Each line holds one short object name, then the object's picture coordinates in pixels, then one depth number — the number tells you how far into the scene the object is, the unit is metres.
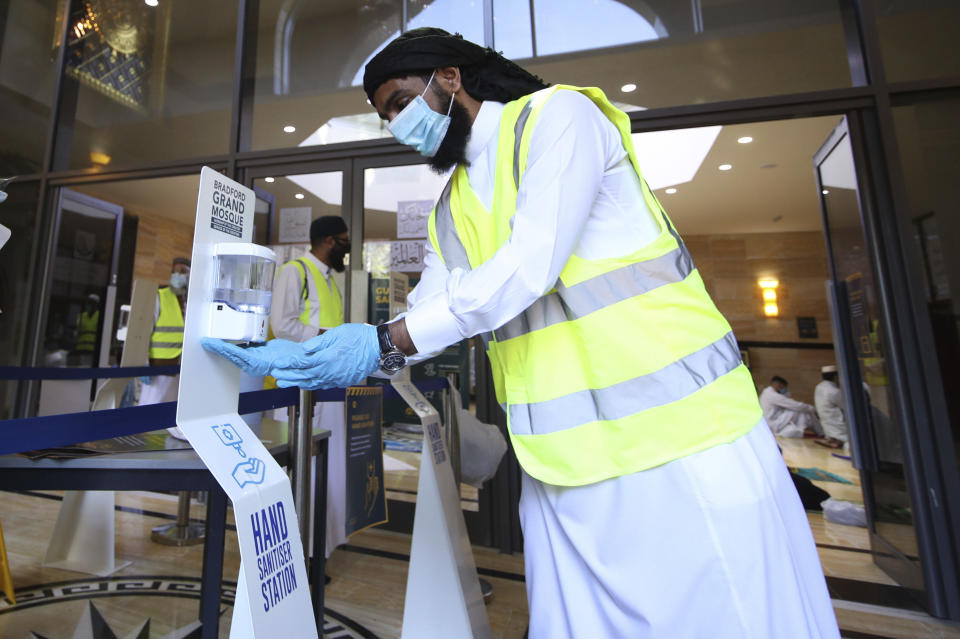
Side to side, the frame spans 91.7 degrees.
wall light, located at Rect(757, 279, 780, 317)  8.77
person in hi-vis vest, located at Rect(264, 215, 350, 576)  2.38
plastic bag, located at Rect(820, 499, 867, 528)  3.00
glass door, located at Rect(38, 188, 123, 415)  3.61
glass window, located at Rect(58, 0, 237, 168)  3.45
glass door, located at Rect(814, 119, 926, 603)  2.14
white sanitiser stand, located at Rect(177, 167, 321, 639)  0.62
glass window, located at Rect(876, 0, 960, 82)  2.27
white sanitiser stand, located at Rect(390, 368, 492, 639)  1.35
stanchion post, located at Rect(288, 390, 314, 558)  1.12
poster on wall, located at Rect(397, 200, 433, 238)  2.95
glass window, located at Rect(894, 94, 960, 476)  2.08
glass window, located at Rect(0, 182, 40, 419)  3.43
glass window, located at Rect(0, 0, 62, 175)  3.73
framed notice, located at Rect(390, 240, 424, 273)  2.94
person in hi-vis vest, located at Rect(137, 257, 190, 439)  3.54
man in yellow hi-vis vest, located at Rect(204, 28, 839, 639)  0.71
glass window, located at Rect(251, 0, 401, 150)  3.09
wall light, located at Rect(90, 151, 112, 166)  3.62
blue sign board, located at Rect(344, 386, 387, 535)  1.27
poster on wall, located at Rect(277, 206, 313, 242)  3.17
